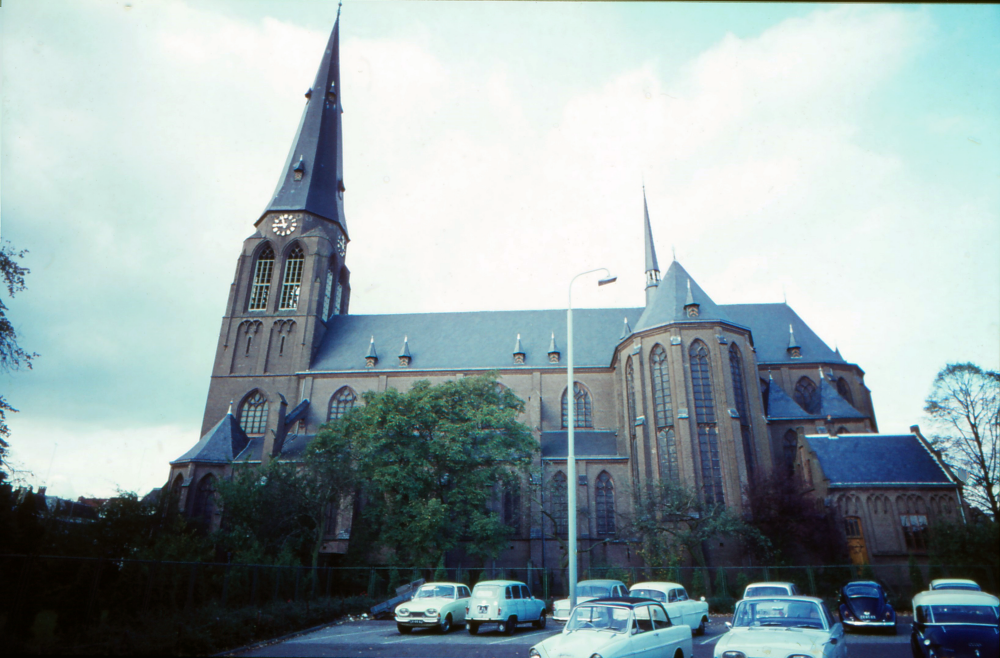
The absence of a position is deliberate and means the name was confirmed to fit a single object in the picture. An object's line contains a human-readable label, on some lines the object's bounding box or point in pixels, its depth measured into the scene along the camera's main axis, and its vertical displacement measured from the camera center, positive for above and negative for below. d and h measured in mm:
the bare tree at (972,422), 27781 +6370
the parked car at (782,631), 8406 -1094
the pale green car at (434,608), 17172 -1629
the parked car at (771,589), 15945 -867
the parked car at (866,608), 16781 -1387
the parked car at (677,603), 15727 -1265
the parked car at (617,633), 8945 -1229
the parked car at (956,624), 9839 -1079
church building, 33156 +11476
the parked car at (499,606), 16625 -1490
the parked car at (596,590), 17828 -1050
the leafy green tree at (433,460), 26953 +4234
